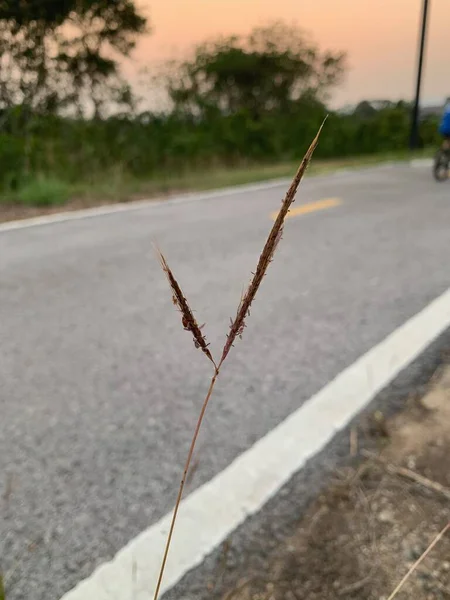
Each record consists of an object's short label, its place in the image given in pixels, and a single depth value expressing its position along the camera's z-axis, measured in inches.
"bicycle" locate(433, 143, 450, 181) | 416.8
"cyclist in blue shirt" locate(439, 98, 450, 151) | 400.8
